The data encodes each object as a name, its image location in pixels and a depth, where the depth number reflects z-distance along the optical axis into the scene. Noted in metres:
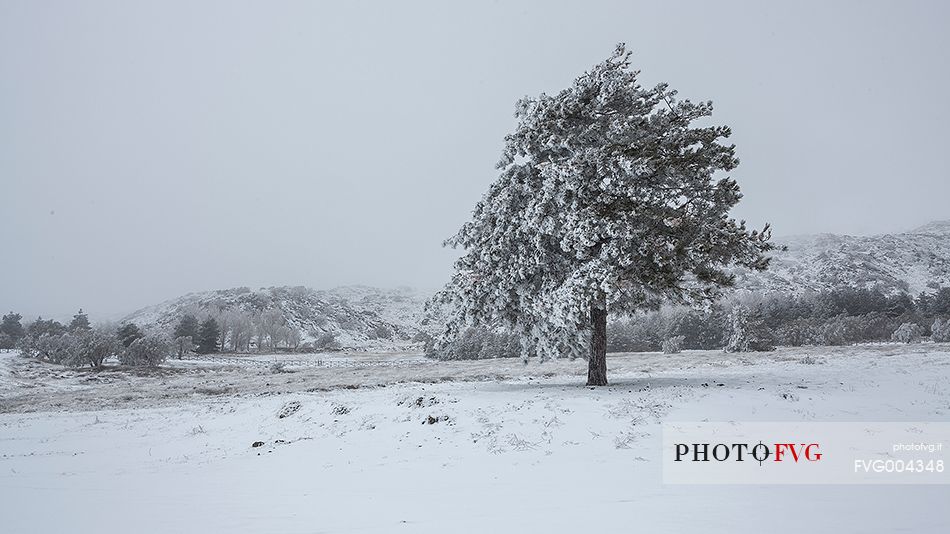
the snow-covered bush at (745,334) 44.34
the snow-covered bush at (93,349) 46.69
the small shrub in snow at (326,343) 110.65
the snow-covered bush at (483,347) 61.00
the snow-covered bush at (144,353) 50.44
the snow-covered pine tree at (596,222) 15.31
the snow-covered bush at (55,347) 49.78
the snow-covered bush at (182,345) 62.07
